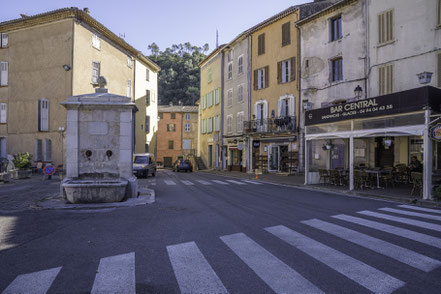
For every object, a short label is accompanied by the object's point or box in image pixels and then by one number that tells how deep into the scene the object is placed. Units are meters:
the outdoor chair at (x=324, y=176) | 15.10
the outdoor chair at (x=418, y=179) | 10.45
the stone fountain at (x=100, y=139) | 9.40
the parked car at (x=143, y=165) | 20.61
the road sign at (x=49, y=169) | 14.44
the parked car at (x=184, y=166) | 32.88
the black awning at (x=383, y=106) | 10.09
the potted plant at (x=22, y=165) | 17.66
